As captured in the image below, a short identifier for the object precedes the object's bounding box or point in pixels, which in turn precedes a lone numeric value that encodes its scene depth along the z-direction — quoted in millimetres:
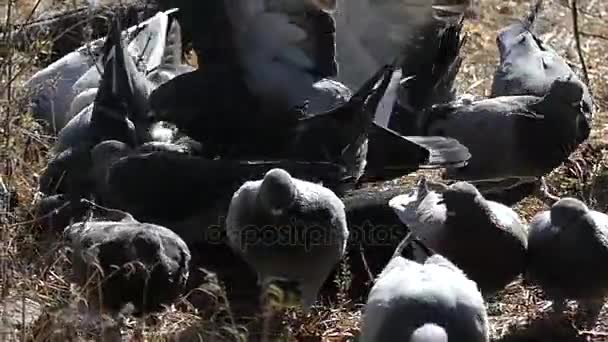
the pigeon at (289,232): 3637
